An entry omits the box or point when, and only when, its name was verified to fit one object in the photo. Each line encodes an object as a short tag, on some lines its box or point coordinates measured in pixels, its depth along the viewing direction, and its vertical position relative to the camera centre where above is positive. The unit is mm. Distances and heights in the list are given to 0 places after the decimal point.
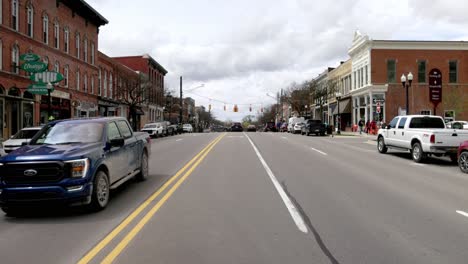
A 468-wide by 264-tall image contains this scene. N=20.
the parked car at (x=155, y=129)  41731 +20
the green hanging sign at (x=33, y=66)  22719 +3373
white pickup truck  15773 -298
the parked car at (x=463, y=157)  13750 -896
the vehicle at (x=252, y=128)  74125 +224
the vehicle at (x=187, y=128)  74562 +217
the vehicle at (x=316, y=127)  44281 +244
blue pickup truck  7180 -674
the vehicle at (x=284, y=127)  68638 +371
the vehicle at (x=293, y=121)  55562 +1084
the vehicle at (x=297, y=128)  51928 +165
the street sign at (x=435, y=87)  24422 +2439
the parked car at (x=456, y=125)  25181 +269
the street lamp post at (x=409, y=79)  29008 +3483
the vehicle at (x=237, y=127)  68500 +366
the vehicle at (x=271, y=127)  76750 +417
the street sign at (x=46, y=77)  24869 +3095
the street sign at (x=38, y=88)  22656 +2186
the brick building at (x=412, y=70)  47688 +6694
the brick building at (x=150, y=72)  69250 +9698
